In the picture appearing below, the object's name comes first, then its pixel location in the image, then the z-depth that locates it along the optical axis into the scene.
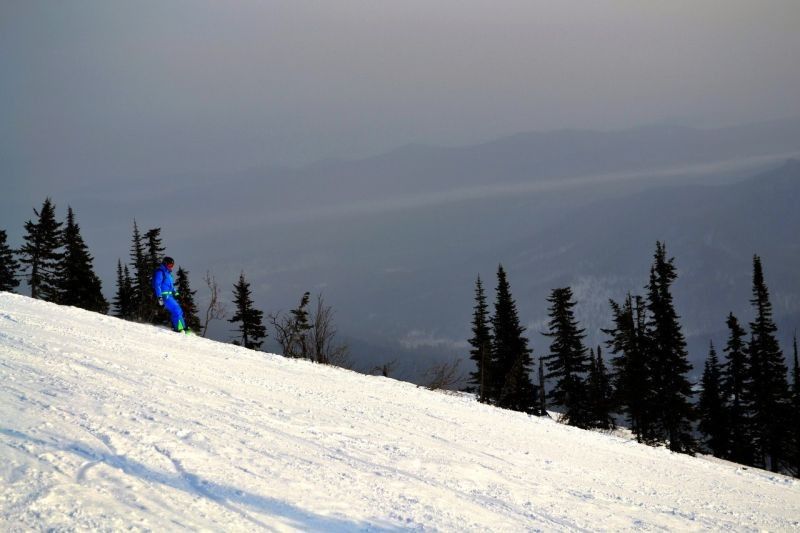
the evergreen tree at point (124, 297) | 63.66
